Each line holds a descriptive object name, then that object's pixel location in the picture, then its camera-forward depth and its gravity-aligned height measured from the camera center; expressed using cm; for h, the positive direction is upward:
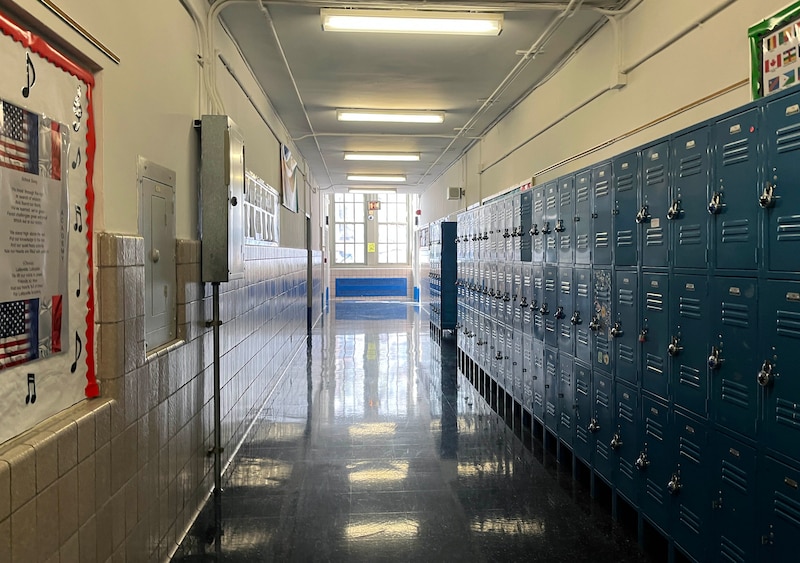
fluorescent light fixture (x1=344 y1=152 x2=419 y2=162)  1052 +204
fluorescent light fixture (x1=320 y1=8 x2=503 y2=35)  412 +177
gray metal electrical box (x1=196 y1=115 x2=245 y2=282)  351 +43
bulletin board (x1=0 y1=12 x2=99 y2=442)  160 +12
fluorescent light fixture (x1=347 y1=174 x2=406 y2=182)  1366 +215
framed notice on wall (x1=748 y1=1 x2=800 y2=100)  241 +93
